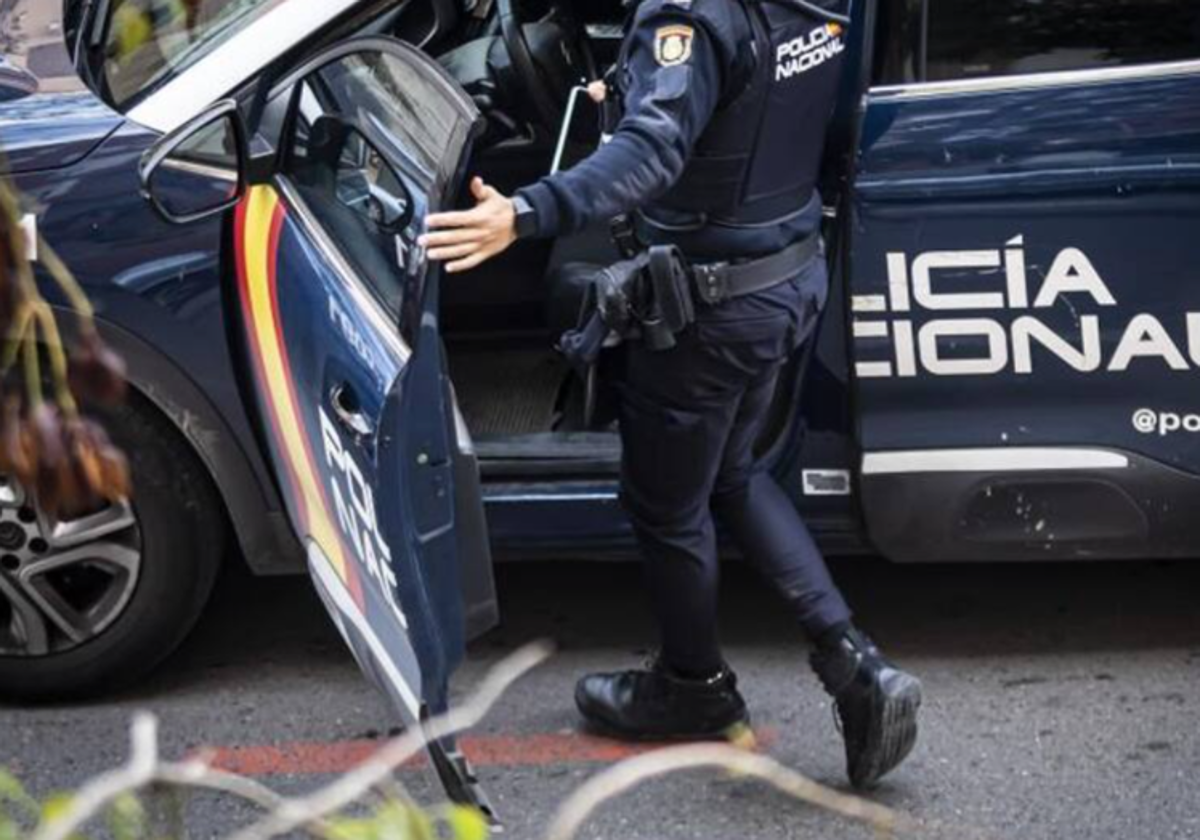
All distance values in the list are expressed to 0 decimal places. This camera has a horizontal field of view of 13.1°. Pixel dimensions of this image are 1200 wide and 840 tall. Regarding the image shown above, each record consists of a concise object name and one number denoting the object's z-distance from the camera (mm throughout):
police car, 8525
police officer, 8155
